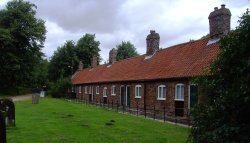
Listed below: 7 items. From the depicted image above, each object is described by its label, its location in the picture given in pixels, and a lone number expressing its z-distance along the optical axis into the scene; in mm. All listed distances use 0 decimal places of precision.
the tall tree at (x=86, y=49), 47036
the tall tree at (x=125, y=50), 49402
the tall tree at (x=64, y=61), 45540
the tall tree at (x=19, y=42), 34267
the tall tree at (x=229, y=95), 4440
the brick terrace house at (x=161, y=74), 14002
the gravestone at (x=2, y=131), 4081
